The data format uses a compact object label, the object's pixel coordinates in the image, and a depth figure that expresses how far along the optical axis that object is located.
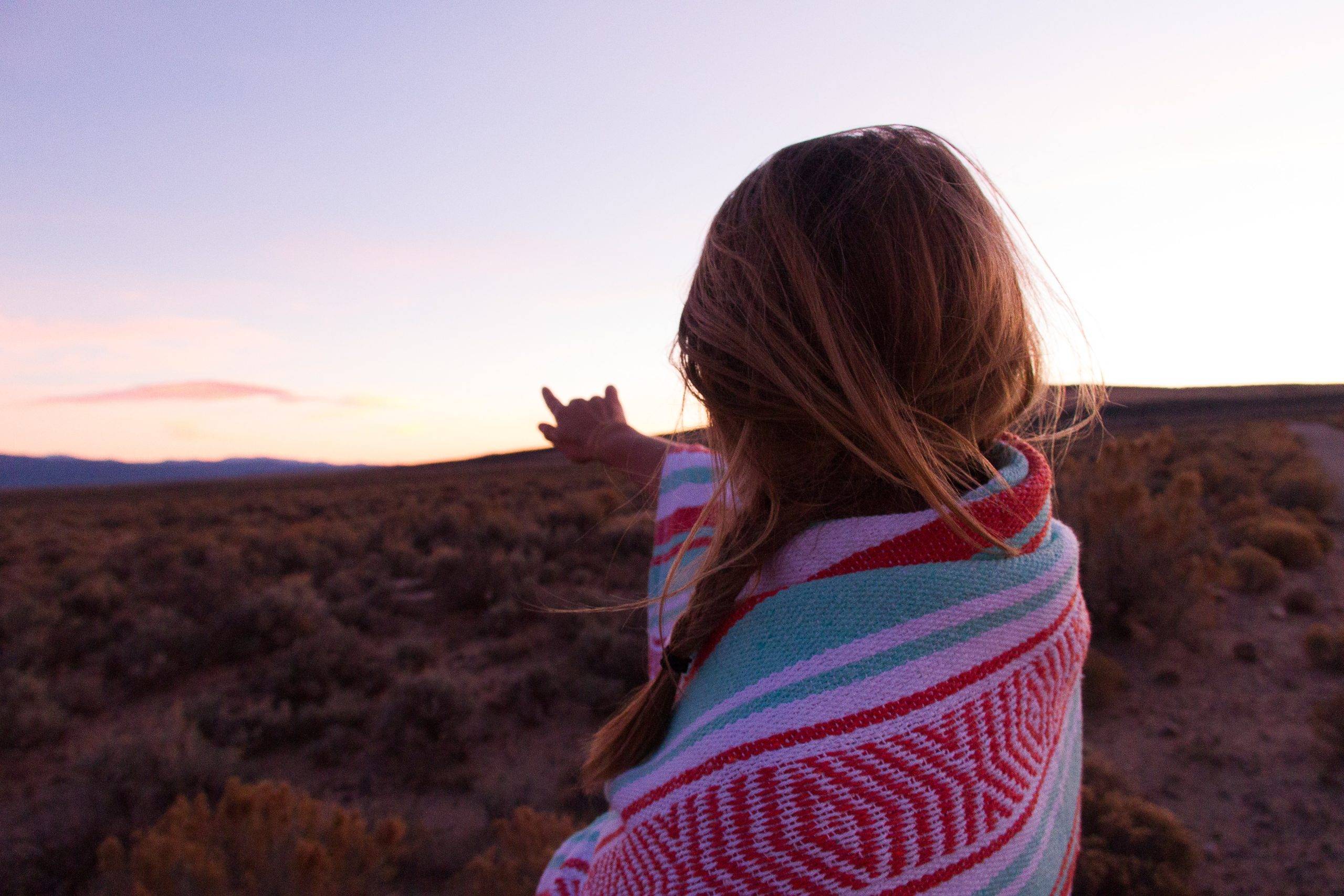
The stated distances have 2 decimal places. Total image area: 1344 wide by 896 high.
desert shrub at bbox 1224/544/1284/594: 6.76
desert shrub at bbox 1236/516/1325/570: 7.40
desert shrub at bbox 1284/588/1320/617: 6.35
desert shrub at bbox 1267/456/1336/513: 9.91
